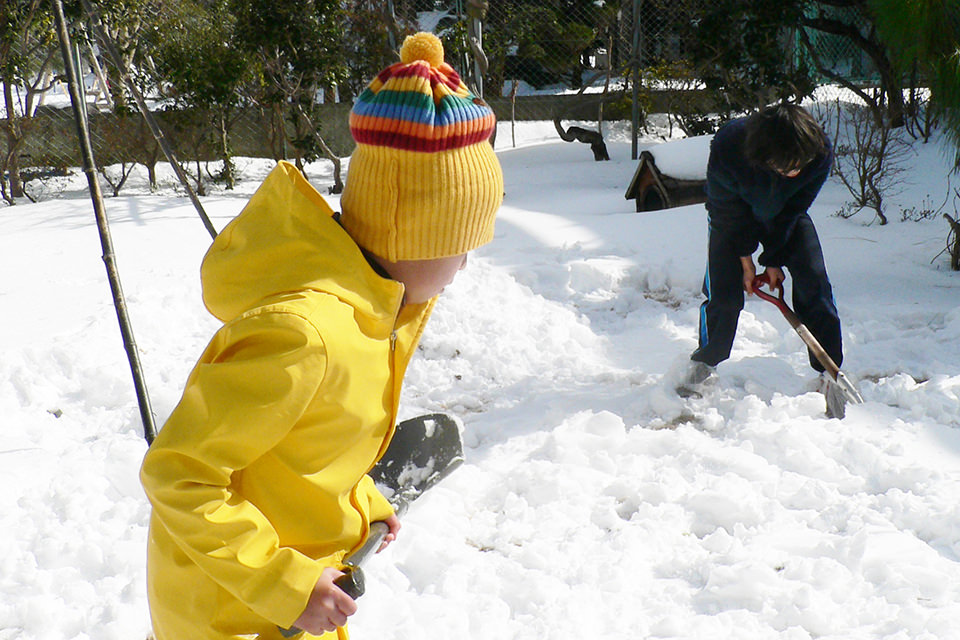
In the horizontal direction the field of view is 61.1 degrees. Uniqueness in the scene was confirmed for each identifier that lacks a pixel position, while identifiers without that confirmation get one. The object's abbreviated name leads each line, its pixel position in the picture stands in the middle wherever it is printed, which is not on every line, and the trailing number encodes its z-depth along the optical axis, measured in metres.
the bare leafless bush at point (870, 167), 5.88
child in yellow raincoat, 1.02
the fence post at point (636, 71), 9.27
